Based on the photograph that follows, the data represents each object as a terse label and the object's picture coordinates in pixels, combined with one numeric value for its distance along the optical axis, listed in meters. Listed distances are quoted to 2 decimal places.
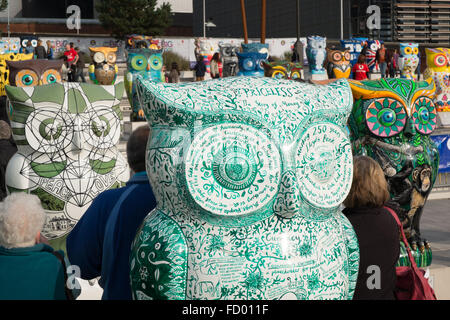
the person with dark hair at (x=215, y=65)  19.45
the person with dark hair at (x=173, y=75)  18.77
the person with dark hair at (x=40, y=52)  22.95
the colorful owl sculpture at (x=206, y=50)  21.50
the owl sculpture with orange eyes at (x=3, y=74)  13.06
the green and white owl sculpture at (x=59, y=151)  5.35
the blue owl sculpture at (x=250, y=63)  14.34
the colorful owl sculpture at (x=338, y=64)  19.05
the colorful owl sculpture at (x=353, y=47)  22.16
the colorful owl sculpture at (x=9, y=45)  20.80
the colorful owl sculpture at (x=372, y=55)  22.50
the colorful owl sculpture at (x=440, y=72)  15.20
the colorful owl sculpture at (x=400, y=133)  4.85
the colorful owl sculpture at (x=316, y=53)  20.12
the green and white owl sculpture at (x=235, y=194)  2.48
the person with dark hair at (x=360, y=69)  19.50
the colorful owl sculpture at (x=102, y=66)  15.73
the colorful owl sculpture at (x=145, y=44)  18.34
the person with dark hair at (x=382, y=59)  21.95
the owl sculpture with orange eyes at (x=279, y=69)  14.88
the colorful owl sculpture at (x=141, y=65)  13.64
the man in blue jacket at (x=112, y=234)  2.86
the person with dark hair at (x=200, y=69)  19.77
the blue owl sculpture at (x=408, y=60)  18.38
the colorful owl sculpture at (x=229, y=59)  18.05
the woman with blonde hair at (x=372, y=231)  3.13
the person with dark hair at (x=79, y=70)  19.66
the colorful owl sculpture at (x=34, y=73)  10.59
